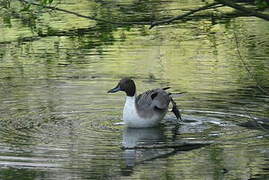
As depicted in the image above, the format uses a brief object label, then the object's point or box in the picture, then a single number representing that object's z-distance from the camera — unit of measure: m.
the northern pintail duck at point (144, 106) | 25.77
